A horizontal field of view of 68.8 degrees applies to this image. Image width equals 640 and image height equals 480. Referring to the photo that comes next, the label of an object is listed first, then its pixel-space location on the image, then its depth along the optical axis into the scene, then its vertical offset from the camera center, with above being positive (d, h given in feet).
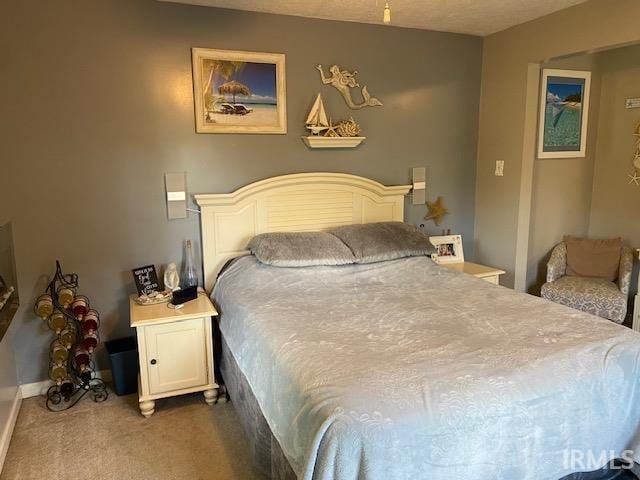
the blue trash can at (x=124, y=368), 9.10 -4.02
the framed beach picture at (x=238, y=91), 9.75 +1.47
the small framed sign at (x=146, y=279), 9.32 -2.38
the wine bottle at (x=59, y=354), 8.87 -3.64
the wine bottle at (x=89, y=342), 8.82 -3.39
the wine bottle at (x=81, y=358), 8.85 -3.71
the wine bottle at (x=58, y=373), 8.88 -4.00
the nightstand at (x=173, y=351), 8.36 -3.45
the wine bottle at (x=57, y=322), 8.82 -3.01
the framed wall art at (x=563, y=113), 11.88 +1.20
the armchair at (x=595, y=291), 10.80 -3.10
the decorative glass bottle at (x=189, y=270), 9.78 -2.28
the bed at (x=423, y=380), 4.65 -2.48
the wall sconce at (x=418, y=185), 12.10 -0.64
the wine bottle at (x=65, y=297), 8.74 -2.54
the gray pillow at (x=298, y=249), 9.35 -1.82
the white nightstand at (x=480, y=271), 11.12 -2.66
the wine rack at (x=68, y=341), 8.79 -3.45
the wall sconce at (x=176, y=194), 9.74 -0.70
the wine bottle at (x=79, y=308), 8.75 -2.74
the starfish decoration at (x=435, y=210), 12.38 -1.30
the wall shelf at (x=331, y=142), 10.62 +0.43
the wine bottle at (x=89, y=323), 8.78 -3.02
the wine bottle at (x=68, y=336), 9.02 -3.37
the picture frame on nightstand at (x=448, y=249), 12.25 -2.30
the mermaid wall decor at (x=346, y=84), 10.84 +1.77
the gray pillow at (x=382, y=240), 9.93 -1.74
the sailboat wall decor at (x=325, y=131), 10.65 +0.67
